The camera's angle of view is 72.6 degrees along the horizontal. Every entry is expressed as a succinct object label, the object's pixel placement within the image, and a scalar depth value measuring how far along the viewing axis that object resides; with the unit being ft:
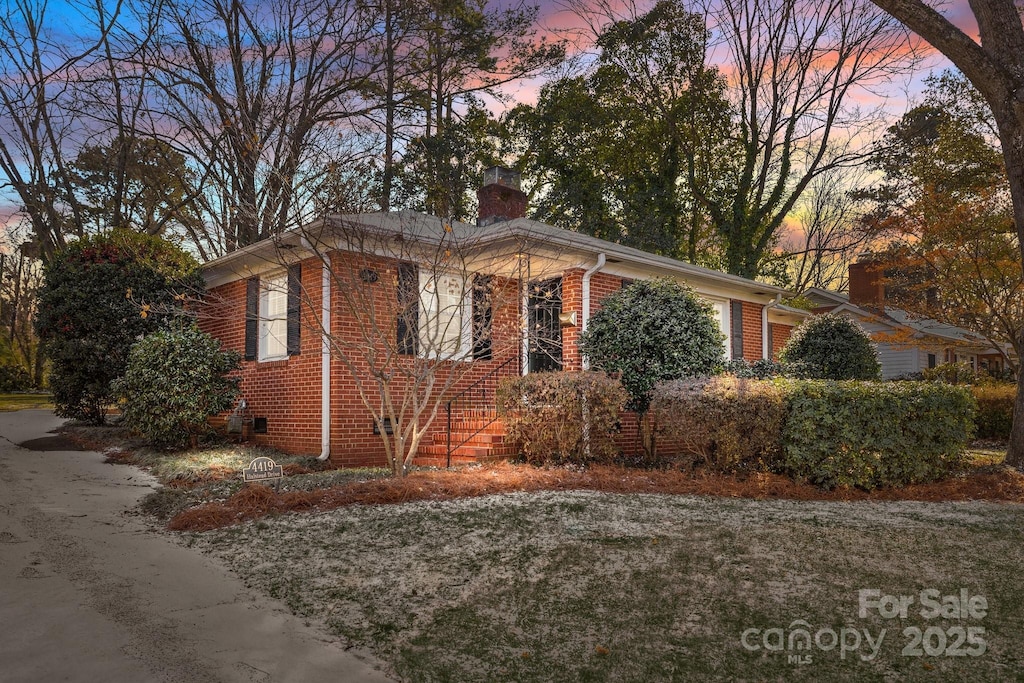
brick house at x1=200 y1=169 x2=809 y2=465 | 30.22
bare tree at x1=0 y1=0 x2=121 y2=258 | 53.16
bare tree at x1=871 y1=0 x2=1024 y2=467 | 27.50
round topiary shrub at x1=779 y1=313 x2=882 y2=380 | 44.27
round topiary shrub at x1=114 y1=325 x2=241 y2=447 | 32.35
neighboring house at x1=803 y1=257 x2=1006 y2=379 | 78.07
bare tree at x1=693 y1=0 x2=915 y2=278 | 67.31
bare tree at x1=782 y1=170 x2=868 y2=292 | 80.84
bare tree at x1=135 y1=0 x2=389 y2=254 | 59.41
